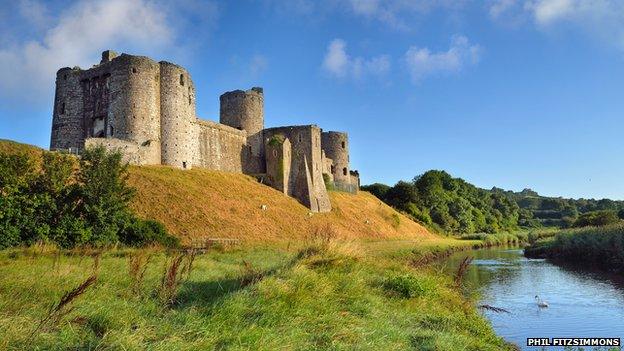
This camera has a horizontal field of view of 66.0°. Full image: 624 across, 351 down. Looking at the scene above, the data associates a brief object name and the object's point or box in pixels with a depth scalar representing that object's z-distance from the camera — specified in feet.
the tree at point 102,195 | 67.36
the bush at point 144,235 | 72.88
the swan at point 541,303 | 51.01
